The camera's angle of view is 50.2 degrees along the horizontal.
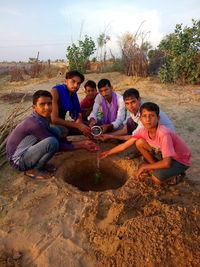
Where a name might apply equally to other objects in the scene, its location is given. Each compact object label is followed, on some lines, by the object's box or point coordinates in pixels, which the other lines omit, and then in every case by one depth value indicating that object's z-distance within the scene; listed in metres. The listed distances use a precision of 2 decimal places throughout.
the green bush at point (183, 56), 6.57
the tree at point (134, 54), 7.71
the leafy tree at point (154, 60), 8.30
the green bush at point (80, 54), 9.31
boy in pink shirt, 2.01
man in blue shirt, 2.90
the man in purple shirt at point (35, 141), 2.24
